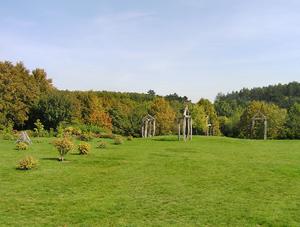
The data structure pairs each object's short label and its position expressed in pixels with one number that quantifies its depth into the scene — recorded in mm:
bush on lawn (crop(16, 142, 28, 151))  25688
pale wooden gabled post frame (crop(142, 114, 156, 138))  46244
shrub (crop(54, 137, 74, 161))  20820
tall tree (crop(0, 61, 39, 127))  50375
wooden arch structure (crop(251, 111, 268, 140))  50394
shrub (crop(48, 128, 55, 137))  42419
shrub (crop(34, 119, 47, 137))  41812
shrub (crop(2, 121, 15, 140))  35219
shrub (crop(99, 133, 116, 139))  41462
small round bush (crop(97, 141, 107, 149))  28766
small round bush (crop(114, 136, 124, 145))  32875
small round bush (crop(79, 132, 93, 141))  36384
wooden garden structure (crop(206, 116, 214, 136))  68188
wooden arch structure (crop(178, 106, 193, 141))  36216
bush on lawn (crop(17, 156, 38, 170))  17812
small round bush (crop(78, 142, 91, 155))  23734
